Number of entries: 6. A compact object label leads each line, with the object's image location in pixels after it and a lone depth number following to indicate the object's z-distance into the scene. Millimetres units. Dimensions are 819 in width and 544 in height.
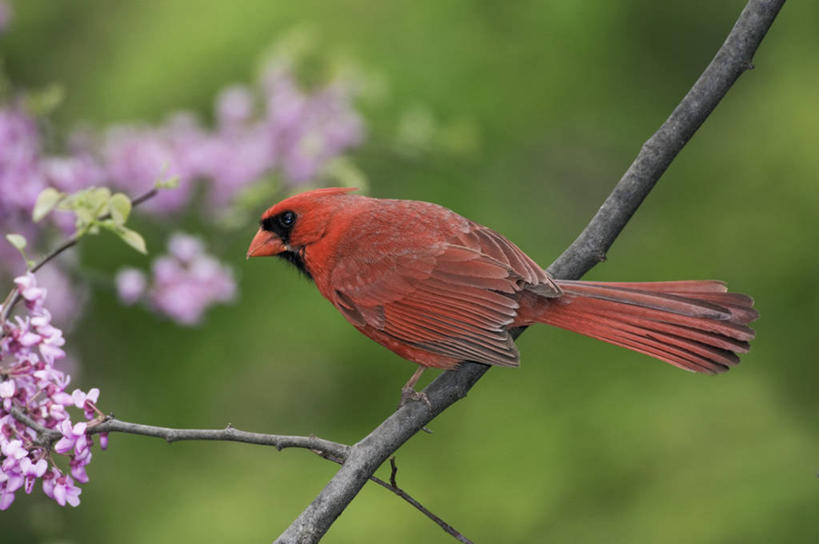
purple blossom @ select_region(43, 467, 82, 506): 3719
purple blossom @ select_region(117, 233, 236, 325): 7285
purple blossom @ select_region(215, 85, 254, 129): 8562
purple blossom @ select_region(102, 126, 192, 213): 8227
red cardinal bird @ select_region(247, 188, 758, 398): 4961
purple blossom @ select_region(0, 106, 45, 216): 6754
